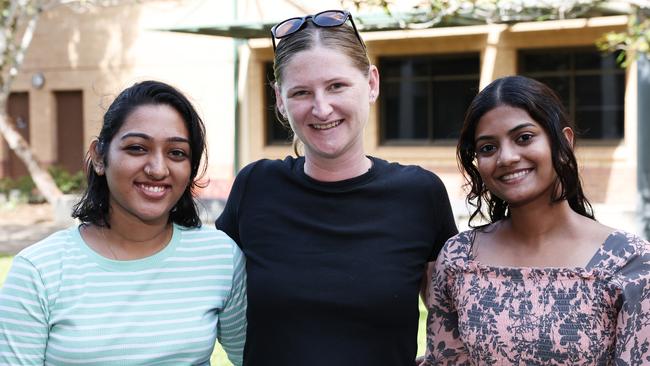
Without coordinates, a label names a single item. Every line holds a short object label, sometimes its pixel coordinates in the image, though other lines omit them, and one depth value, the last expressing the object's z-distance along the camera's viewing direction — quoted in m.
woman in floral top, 2.61
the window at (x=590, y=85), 15.23
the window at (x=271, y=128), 18.70
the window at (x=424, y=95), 16.80
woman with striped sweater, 2.50
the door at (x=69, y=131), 21.41
